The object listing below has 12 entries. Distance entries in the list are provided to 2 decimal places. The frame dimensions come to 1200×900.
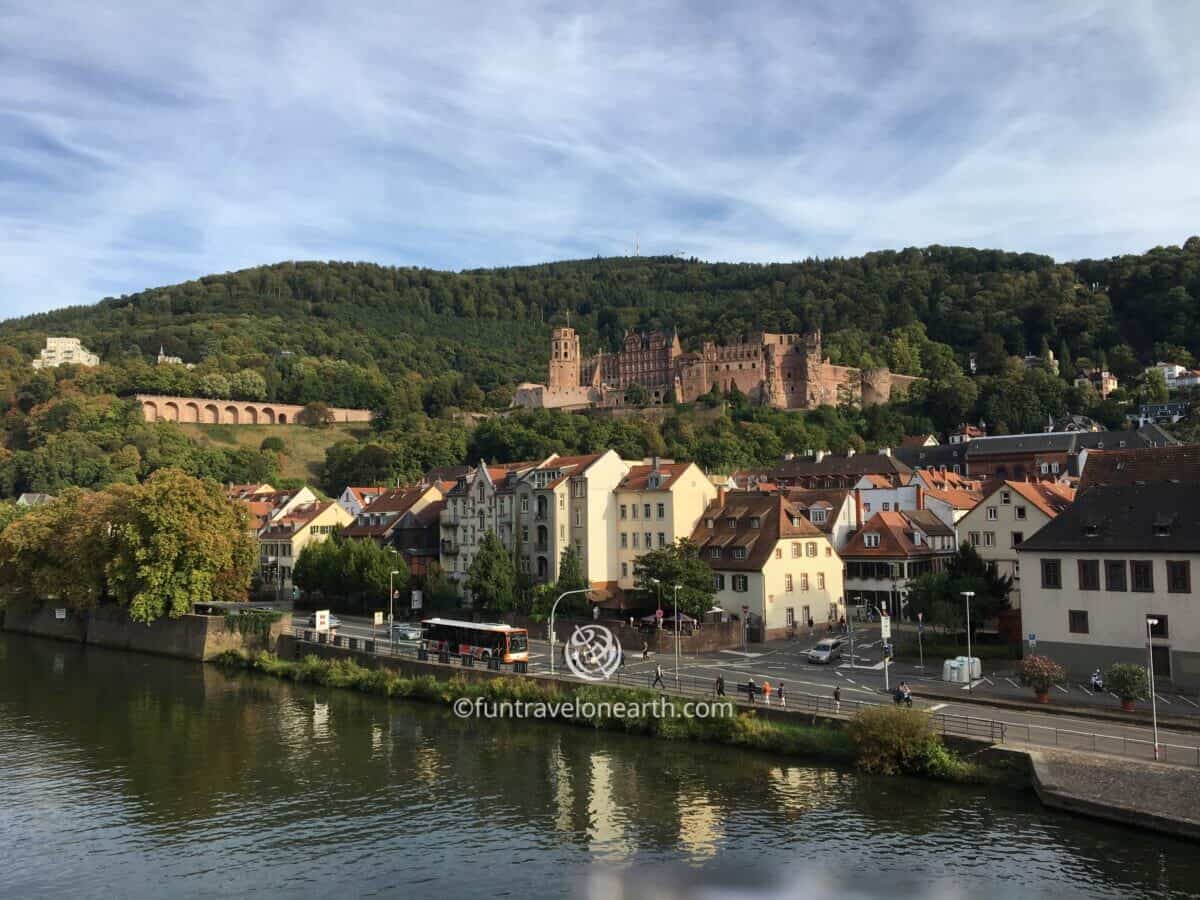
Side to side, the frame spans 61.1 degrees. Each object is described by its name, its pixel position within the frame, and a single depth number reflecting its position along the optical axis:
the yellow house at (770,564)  53.91
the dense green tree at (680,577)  51.56
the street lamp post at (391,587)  59.16
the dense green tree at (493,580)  57.78
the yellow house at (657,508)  58.56
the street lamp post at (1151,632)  28.86
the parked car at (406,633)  54.89
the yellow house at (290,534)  83.12
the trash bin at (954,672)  39.47
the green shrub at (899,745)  30.14
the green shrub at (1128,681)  32.53
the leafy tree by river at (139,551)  59.03
